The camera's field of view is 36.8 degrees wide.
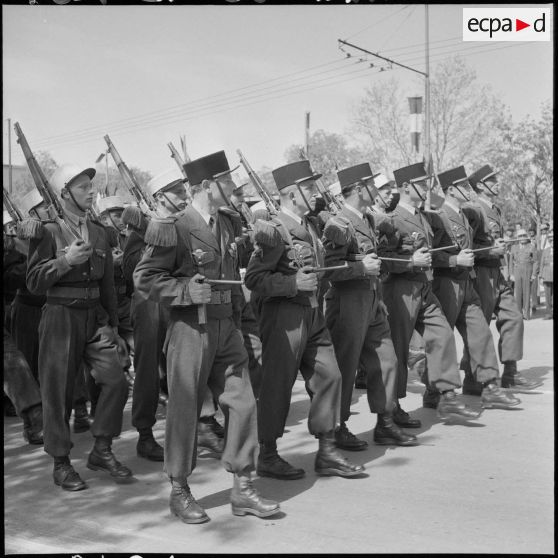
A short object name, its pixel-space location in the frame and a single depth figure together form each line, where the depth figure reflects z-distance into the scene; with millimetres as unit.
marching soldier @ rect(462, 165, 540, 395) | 8672
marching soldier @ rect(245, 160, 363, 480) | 5664
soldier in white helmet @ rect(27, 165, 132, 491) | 5598
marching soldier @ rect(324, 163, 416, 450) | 6332
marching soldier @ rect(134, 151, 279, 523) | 4926
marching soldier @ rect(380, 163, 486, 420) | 7250
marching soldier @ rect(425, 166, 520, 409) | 7934
